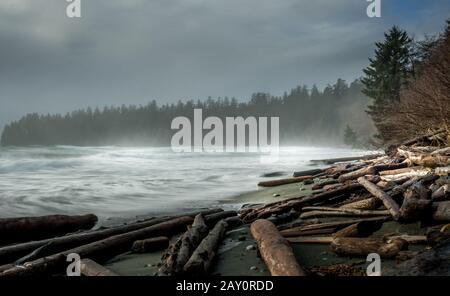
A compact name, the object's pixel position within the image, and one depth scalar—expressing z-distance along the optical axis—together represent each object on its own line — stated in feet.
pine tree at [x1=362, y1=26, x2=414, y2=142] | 126.72
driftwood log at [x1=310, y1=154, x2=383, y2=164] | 85.06
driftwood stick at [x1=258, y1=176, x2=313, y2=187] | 49.57
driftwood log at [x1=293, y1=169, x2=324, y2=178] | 55.18
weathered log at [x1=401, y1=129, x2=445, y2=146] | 42.65
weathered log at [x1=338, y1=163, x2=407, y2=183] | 38.04
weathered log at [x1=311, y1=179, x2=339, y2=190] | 39.45
